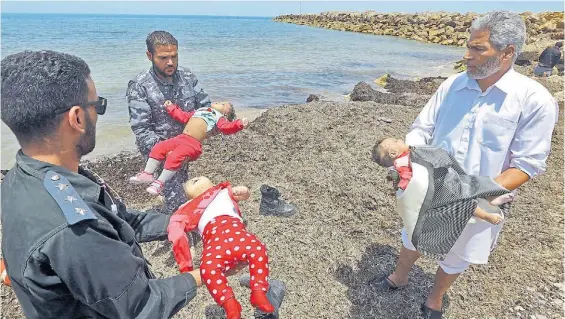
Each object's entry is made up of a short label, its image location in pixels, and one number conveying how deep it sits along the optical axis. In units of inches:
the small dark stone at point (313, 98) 463.3
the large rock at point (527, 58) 657.4
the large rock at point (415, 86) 492.2
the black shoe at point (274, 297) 113.2
